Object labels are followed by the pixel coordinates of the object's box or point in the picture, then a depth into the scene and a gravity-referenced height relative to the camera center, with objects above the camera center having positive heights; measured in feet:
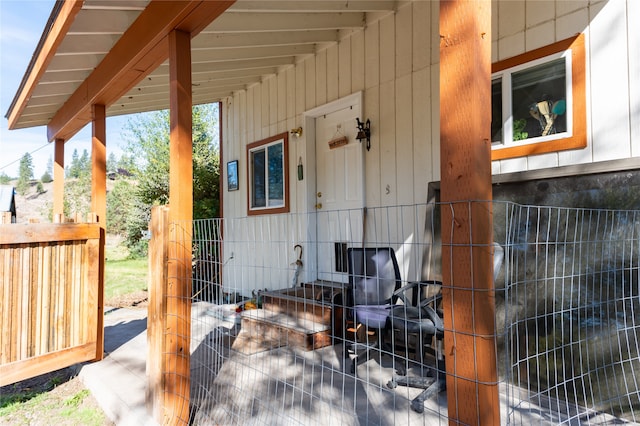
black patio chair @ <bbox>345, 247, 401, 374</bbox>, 9.34 -1.64
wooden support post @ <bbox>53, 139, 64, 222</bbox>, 15.37 +1.97
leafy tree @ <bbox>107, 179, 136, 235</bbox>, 34.61 +1.75
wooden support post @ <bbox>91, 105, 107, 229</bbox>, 11.15 +1.96
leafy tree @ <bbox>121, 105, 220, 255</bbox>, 25.17 +4.99
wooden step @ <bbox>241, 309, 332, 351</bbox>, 9.90 -3.11
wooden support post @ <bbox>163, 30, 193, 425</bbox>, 6.79 -0.29
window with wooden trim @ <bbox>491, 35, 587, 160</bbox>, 7.59 +2.60
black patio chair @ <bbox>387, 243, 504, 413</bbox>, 7.01 -2.49
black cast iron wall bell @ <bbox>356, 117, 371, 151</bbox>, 12.01 +2.89
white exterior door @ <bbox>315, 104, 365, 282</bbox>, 12.72 +1.45
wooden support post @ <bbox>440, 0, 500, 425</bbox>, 3.09 -0.01
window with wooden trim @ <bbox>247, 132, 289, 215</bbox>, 15.67 +2.09
